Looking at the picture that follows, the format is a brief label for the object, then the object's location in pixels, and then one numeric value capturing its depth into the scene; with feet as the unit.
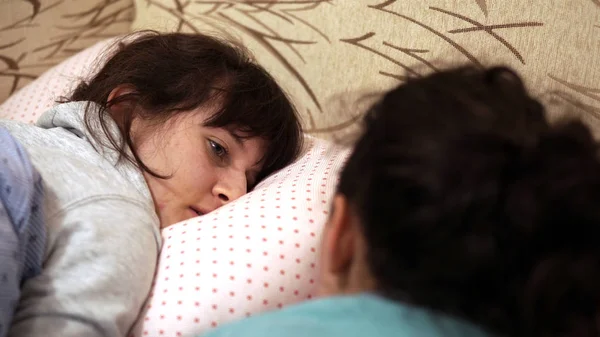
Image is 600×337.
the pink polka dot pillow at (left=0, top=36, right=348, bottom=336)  3.77
